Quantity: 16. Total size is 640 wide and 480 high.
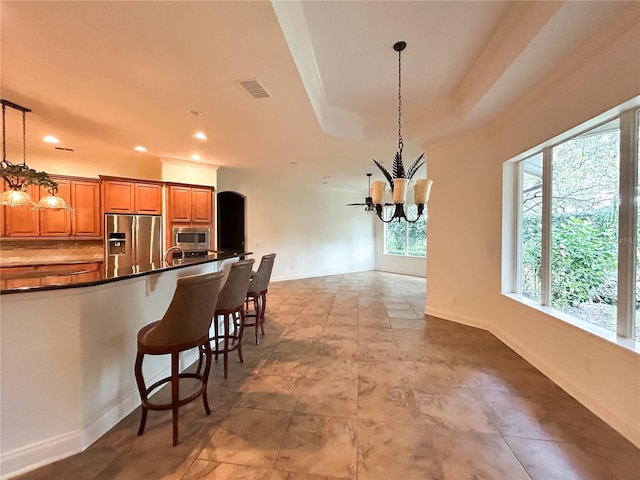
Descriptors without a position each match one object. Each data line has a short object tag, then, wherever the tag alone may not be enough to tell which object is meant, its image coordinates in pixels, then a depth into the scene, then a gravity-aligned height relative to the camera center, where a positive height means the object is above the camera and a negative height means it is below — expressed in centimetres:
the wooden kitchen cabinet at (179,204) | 516 +62
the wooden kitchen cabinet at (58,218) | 454 +29
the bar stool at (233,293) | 266 -59
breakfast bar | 158 -85
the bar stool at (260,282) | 353 -63
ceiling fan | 589 +71
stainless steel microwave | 521 -6
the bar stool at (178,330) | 174 -64
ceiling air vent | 253 +146
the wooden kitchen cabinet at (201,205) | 541 +61
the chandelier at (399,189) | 242 +43
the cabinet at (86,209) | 474 +47
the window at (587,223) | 203 +11
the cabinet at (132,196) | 466 +71
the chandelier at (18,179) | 283 +62
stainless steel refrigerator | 454 -7
